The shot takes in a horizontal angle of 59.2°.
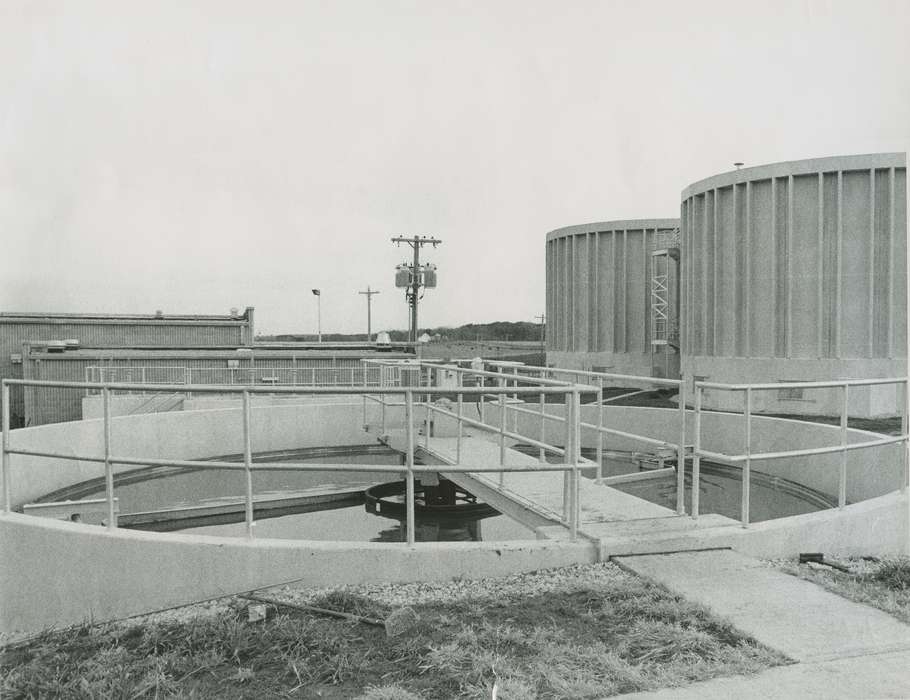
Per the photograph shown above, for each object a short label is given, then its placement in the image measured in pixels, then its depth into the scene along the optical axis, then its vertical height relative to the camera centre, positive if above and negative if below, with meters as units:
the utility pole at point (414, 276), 34.75 +2.54
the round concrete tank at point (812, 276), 17.81 +1.30
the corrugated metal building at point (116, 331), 30.66 +0.23
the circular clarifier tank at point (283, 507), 9.70 -2.27
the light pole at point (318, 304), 48.81 +1.91
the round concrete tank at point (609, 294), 29.89 +1.52
